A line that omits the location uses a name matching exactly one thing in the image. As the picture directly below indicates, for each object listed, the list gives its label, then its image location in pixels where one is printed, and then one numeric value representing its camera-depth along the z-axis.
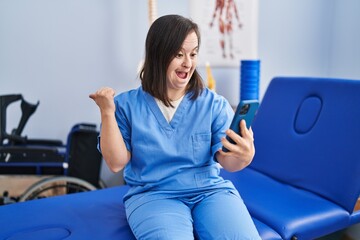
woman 1.00
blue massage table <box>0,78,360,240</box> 1.10
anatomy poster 2.27
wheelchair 1.67
